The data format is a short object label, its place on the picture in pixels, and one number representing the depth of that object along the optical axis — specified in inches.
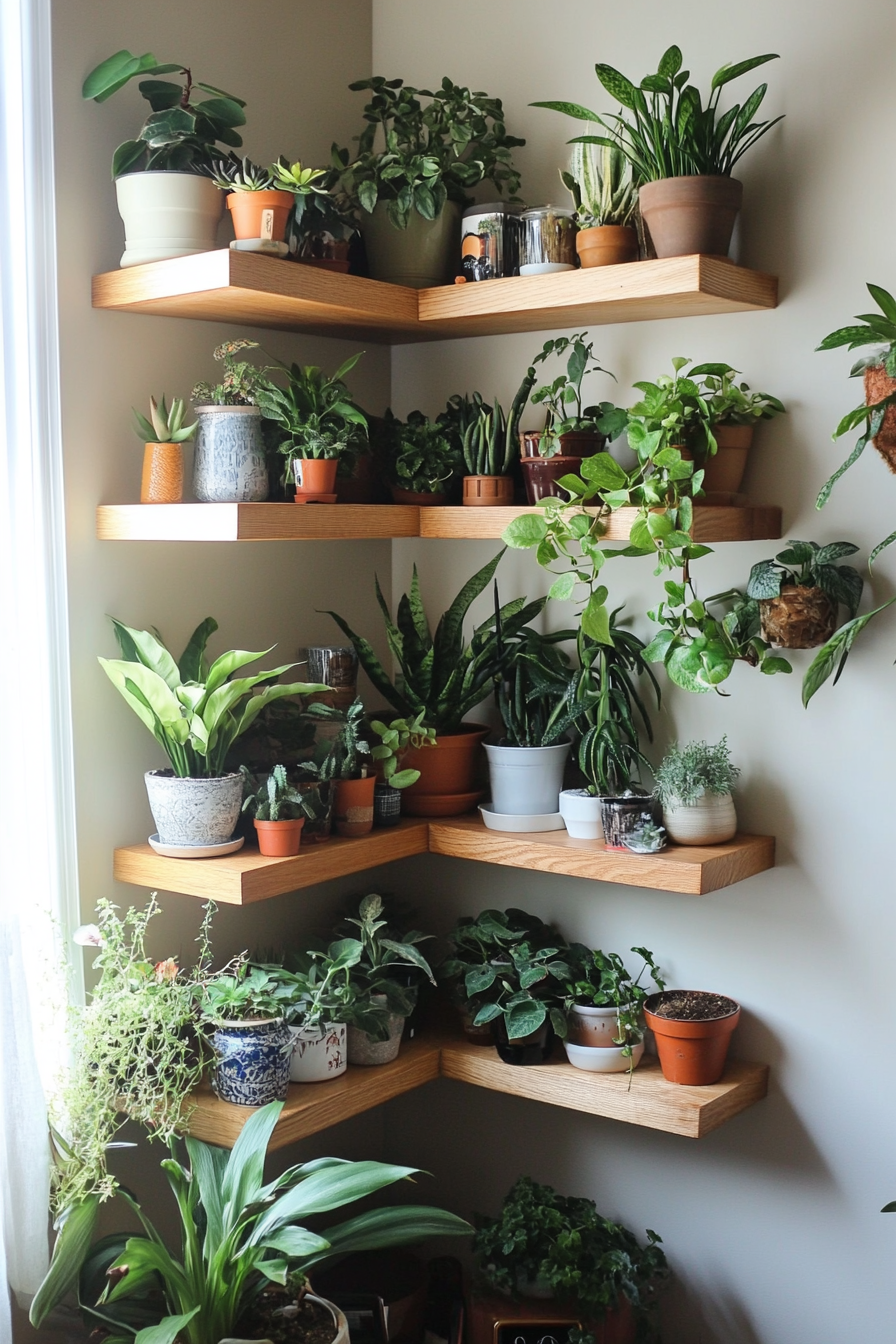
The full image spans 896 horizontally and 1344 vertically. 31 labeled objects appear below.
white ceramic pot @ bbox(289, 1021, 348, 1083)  88.6
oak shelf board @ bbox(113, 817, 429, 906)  81.7
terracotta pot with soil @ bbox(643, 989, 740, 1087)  88.7
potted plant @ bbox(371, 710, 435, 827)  95.7
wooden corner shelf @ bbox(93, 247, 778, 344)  80.4
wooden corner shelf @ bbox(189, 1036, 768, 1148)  84.7
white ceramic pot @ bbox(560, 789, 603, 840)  93.8
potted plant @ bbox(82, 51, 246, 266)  81.3
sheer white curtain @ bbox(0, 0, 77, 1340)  76.9
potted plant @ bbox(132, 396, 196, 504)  85.4
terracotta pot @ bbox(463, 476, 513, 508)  94.7
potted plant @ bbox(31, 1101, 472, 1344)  73.8
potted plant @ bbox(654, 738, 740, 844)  89.4
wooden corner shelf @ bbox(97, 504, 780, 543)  81.2
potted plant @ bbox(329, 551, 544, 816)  99.7
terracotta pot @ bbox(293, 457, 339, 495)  86.4
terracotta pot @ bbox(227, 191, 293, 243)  81.6
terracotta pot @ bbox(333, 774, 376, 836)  92.3
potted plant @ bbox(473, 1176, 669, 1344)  89.0
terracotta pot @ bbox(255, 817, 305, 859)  85.0
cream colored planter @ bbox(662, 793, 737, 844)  89.4
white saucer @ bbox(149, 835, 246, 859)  84.8
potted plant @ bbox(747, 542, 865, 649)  84.4
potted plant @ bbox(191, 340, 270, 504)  84.9
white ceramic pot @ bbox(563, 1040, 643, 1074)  92.7
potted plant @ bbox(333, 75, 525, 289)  93.0
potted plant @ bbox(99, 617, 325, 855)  83.0
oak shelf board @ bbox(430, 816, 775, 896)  85.6
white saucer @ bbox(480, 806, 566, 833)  96.7
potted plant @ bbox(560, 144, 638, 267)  87.7
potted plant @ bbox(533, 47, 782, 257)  82.3
